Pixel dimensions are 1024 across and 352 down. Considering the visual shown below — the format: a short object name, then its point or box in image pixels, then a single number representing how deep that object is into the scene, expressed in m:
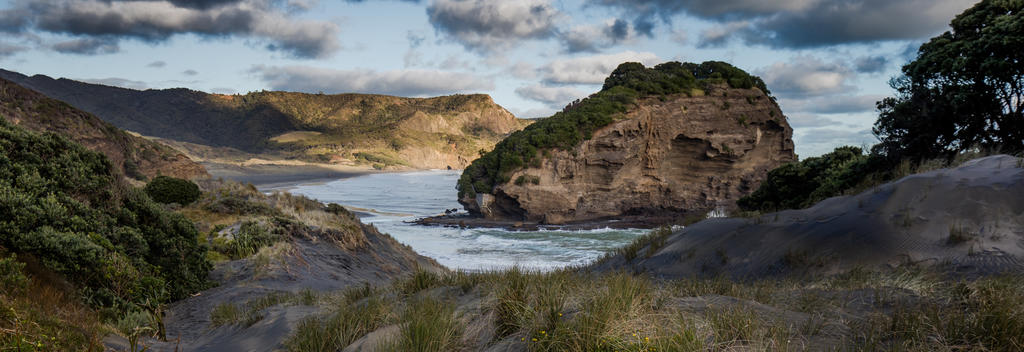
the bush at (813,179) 20.09
